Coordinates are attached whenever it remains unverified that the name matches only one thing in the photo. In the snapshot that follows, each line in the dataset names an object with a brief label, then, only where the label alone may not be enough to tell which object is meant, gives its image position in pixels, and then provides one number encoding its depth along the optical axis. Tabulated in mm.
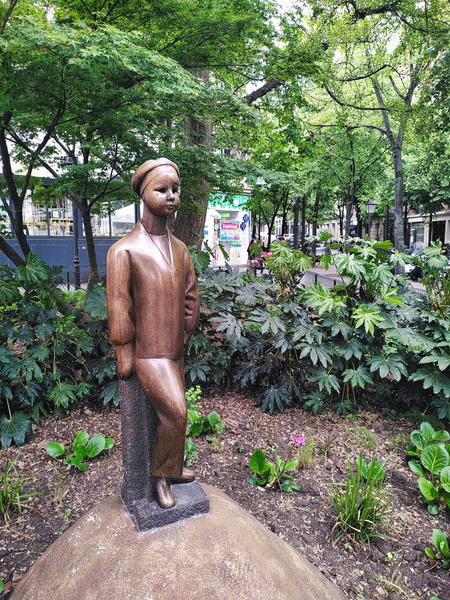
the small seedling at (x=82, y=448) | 3975
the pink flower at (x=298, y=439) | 4191
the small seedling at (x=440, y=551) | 2979
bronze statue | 2275
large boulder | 1989
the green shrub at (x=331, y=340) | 4742
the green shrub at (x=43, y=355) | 4547
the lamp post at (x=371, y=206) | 19638
